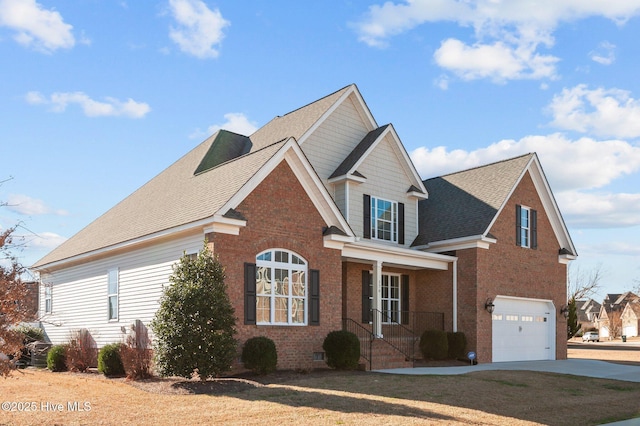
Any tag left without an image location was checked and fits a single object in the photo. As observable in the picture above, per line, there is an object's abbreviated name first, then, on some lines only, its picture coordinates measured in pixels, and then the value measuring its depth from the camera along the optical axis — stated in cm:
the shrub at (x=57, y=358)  2245
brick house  1936
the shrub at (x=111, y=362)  1955
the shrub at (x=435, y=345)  2445
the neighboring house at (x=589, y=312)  12403
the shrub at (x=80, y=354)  2181
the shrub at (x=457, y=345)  2505
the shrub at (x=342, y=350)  1962
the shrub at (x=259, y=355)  1755
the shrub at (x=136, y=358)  1756
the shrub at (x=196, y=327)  1597
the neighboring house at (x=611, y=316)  9856
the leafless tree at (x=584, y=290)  6288
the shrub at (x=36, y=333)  2745
